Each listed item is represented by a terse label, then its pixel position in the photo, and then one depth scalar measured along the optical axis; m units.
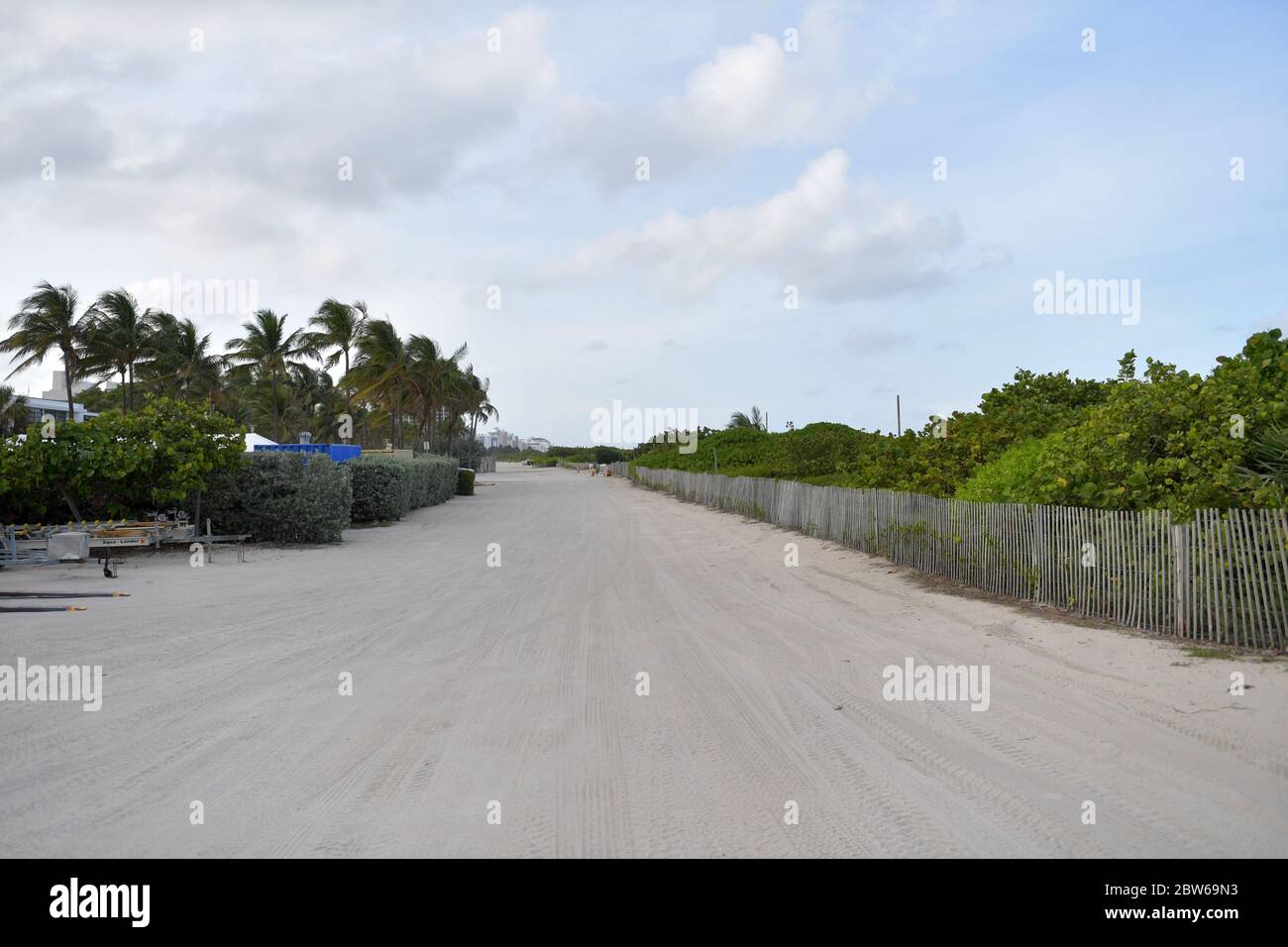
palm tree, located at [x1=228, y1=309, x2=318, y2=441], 48.91
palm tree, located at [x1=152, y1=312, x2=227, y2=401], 45.47
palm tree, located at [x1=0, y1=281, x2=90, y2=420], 37.94
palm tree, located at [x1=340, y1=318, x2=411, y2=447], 47.09
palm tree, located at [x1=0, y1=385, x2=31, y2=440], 43.97
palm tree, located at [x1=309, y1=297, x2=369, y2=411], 47.31
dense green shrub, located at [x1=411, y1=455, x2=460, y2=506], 36.12
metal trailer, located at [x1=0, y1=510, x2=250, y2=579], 15.84
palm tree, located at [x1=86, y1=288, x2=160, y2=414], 41.25
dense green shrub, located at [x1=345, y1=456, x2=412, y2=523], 27.23
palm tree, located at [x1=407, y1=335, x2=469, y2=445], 52.50
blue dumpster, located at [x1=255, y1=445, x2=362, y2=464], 32.03
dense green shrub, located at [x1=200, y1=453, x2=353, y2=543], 20.25
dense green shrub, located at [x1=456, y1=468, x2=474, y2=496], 49.28
